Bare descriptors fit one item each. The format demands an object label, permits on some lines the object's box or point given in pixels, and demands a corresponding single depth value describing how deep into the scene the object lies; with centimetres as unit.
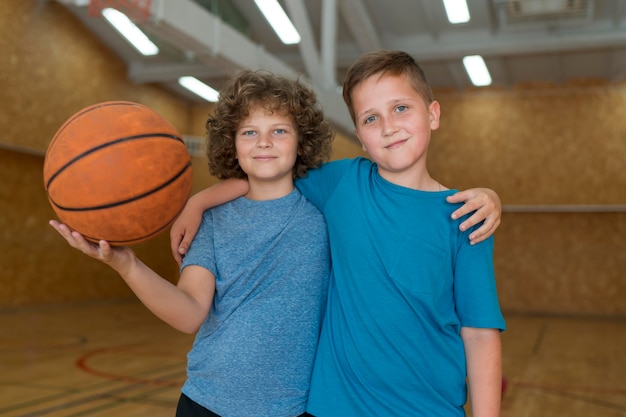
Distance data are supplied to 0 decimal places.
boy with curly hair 143
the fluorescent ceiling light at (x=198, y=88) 1106
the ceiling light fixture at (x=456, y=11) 822
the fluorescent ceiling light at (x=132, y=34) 922
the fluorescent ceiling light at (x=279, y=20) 838
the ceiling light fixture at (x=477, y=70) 1002
